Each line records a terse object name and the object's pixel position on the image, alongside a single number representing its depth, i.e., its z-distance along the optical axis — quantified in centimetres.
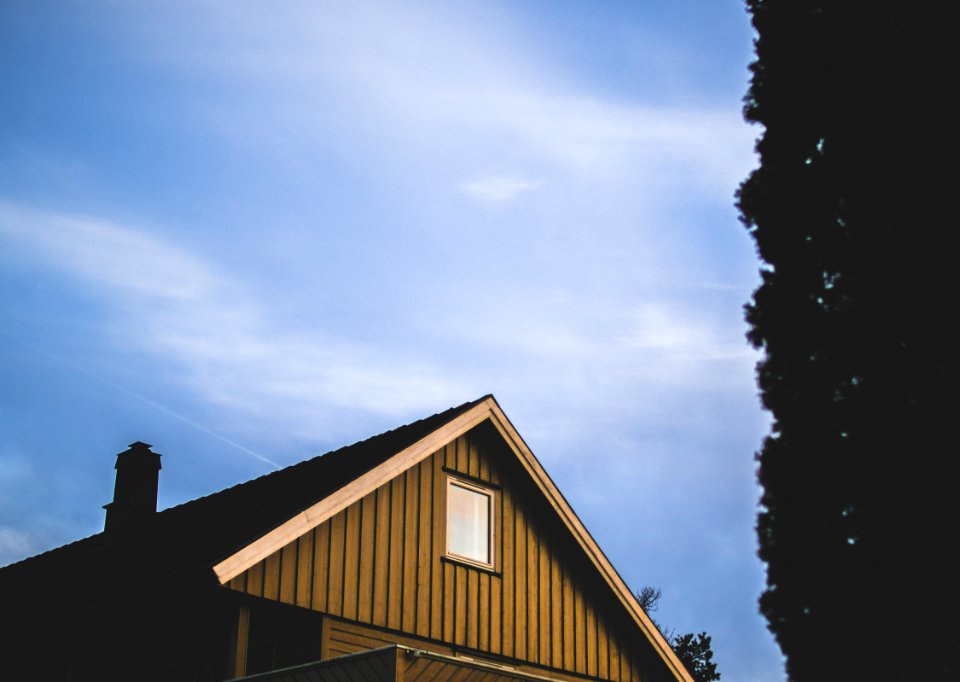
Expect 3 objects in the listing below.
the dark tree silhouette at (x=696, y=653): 4809
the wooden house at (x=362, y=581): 1620
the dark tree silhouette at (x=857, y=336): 945
